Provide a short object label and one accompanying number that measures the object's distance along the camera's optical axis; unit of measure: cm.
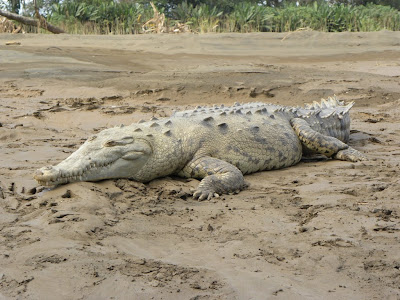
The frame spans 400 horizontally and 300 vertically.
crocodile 999
